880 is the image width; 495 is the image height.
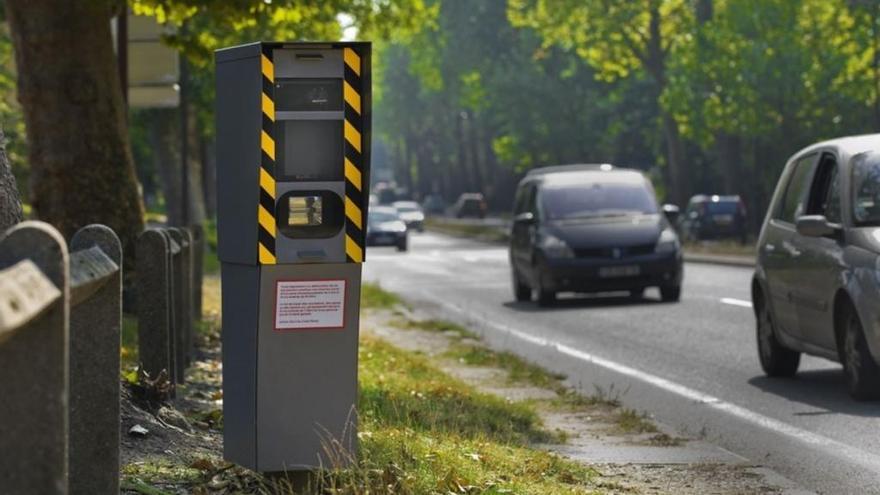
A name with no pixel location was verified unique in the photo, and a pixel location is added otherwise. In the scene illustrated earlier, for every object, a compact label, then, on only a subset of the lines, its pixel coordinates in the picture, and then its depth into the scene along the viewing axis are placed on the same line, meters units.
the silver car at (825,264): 12.55
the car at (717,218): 61.44
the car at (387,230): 62.12
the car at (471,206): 107.00
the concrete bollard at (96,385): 5.72
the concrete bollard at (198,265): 18.61
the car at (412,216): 96.19
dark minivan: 25.34
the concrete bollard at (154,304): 11.31
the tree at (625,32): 67.56
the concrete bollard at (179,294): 12.90
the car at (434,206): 128.88
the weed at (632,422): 11.49
